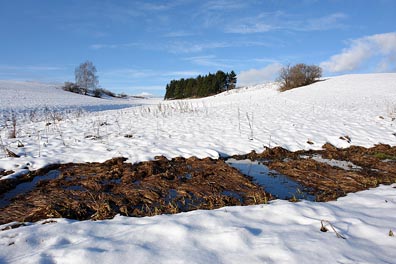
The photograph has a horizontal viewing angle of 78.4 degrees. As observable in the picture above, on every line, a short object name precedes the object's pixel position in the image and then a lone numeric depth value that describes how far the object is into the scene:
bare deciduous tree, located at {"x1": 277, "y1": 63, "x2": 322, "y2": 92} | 32.75
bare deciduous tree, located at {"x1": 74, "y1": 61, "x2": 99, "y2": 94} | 54.22
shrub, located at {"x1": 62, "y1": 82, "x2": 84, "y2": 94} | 52.47
